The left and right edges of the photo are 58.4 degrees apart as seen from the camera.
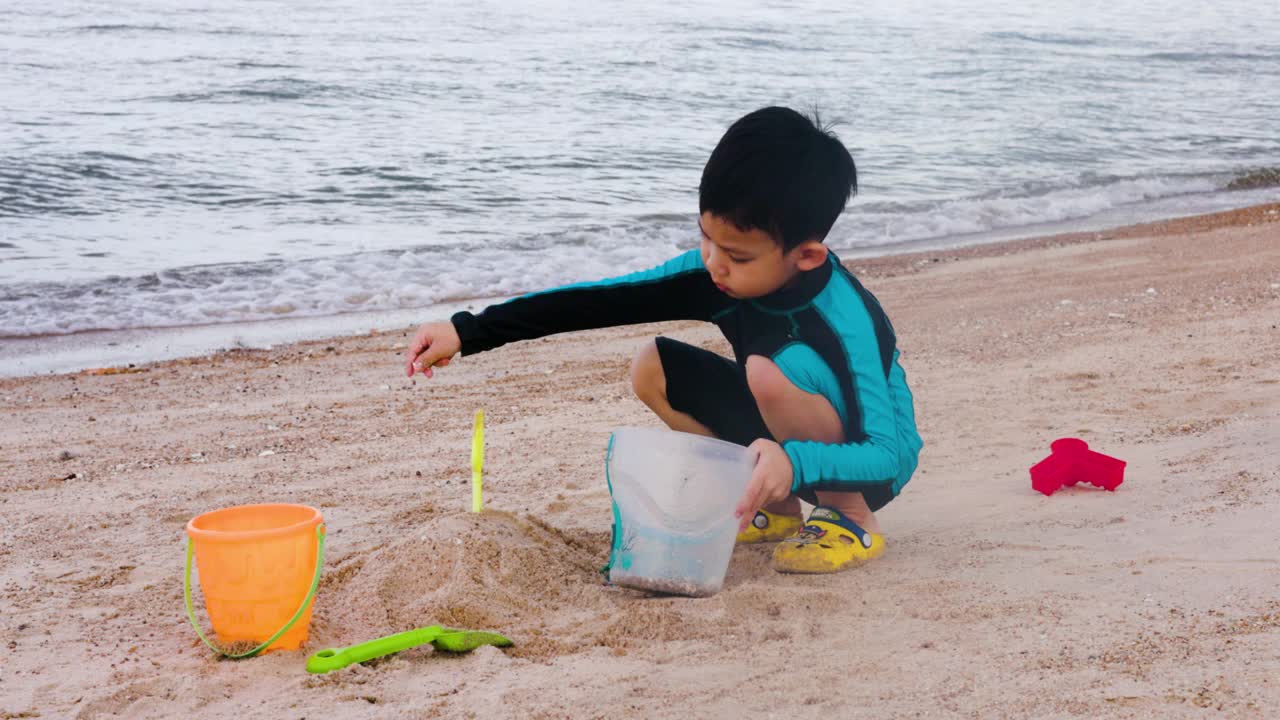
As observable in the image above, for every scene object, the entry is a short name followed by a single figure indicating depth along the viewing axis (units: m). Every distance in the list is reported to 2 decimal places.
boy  2.40
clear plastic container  2.47
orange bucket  2.17
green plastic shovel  2.13
